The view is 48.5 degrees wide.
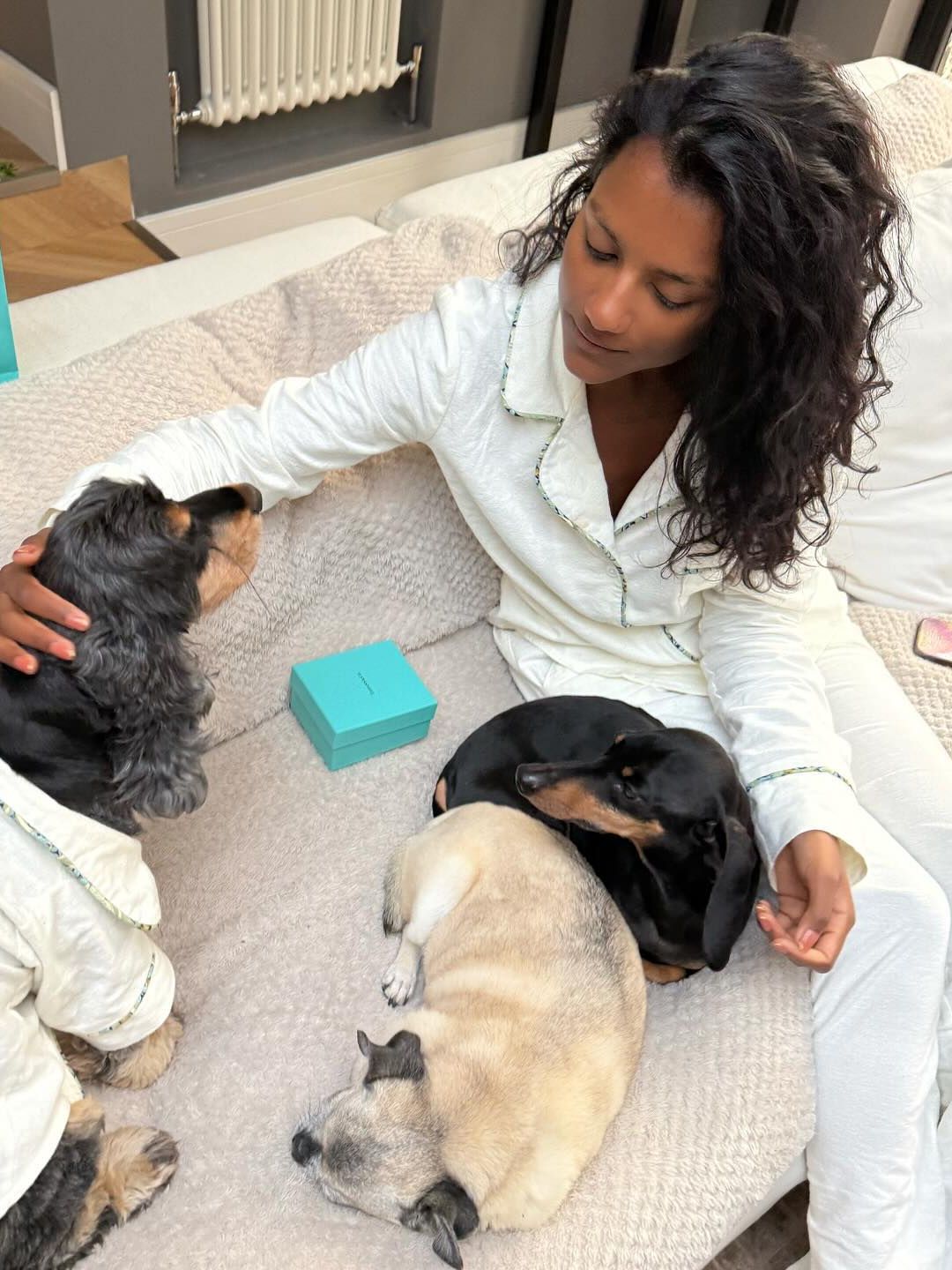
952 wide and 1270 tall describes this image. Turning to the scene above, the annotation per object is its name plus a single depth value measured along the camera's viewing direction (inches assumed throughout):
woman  49.4
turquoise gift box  68.0
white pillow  80.2
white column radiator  113.7
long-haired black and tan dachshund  46.1
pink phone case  79.4
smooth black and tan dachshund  56.3
